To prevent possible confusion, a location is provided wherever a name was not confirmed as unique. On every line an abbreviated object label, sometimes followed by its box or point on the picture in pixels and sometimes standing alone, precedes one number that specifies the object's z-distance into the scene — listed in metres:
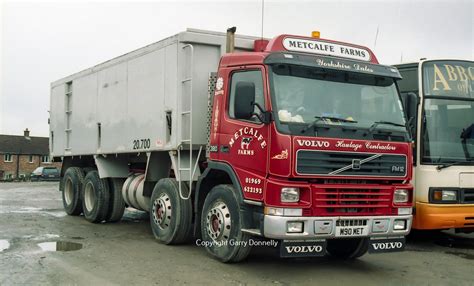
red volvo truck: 6.59
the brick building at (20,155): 66.81
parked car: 48.97
